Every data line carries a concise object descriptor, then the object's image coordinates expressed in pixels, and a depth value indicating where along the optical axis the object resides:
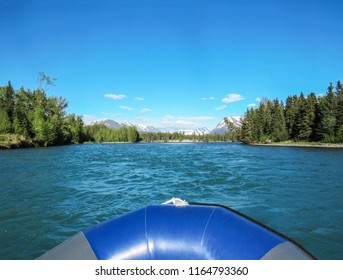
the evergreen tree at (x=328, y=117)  56.38
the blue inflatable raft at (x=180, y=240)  2.79
